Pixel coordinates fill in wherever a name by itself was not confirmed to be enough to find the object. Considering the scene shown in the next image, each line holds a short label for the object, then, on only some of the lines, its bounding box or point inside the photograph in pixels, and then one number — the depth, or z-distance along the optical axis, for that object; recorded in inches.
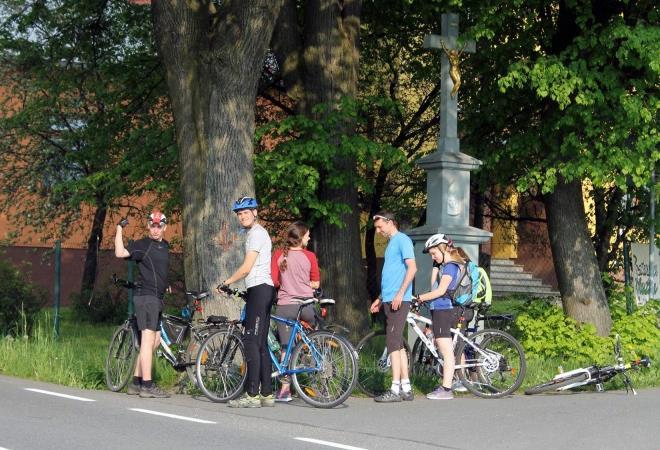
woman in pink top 505.7
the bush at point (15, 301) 772.6
